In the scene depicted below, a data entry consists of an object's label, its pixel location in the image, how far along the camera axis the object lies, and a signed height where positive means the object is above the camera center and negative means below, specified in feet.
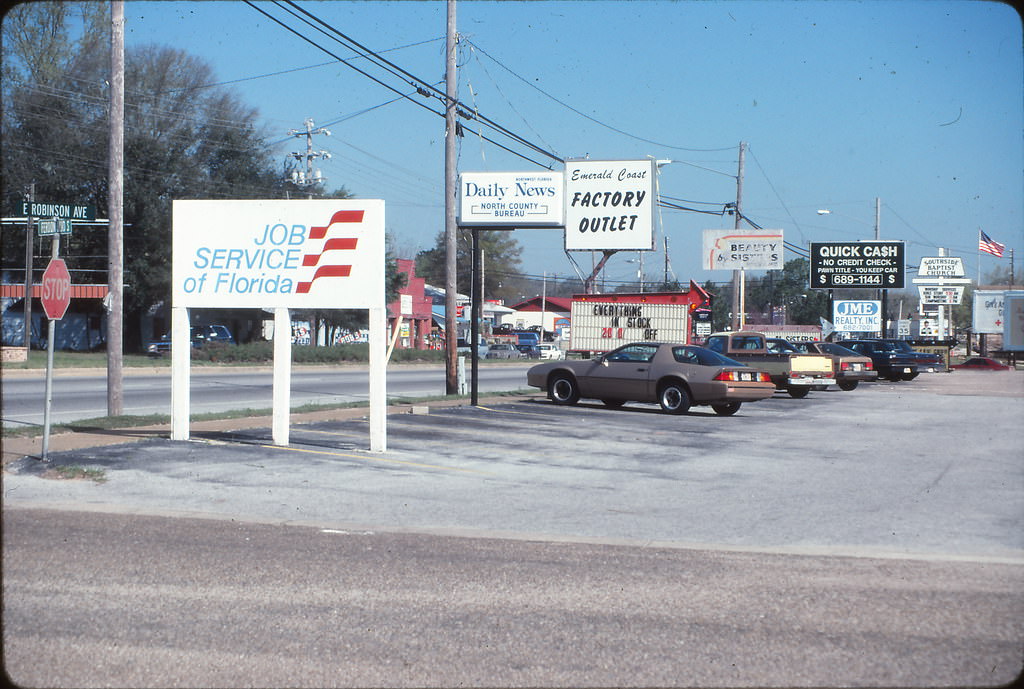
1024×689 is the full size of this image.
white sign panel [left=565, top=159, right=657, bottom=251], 117.91 +15.99
